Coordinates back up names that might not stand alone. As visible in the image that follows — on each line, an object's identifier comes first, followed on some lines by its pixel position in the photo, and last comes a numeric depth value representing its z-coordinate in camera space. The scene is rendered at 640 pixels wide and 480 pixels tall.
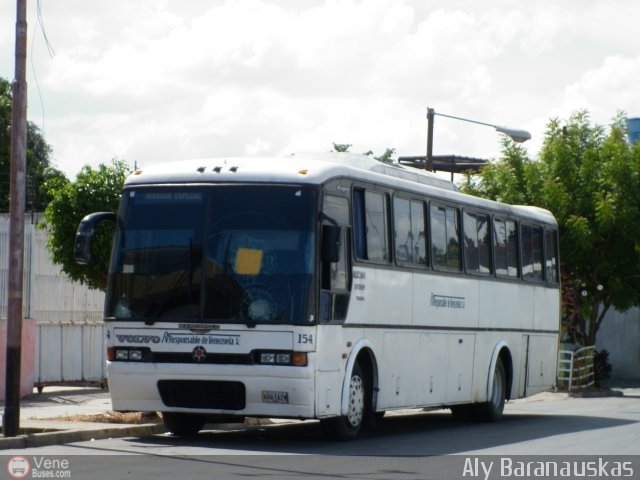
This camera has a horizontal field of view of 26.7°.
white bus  15.09
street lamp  30.59
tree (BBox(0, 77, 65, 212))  58.84
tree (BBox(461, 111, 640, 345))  35.44
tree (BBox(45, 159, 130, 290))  23.81
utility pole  15.33
